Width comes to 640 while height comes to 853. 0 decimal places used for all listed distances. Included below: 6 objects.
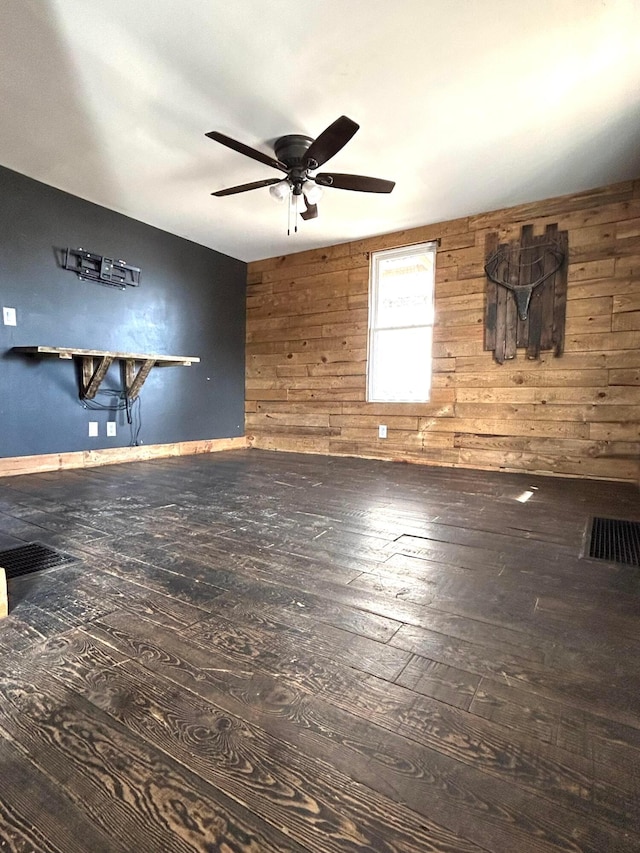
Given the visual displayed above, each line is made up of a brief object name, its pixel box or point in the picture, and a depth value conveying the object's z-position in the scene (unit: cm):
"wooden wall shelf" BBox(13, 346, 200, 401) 322
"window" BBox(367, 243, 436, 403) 425
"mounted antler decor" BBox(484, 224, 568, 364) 356
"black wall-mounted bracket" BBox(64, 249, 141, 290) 359
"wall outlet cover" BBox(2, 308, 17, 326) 319
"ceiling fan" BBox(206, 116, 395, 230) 231
